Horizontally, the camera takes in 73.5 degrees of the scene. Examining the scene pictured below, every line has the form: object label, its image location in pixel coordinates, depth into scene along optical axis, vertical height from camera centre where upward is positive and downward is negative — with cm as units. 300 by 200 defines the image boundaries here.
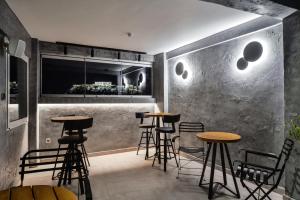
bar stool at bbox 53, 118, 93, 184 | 271 -40
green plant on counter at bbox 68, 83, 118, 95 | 477 +24
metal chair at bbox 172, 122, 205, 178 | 401 -102
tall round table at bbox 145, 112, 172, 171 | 415 -81
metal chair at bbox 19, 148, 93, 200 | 136 -64
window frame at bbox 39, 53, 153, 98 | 438 +96
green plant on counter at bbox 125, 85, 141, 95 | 545 +25
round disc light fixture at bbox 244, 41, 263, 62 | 313 +76
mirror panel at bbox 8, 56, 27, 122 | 292 +17
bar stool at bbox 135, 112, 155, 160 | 454 -96
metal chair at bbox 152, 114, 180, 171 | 376 -41
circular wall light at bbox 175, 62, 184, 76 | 491 +75
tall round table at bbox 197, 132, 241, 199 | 258 -53
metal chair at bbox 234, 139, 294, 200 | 223 -85
